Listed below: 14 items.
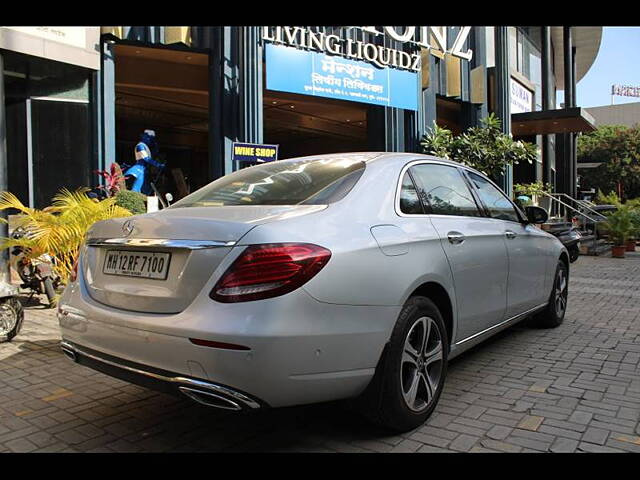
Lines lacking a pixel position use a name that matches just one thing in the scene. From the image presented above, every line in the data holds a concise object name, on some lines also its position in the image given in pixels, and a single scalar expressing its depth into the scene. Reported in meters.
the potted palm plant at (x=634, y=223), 15.20
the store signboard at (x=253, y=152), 11.09
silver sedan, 2.47
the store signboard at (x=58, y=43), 9.06
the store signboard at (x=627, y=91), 114.19
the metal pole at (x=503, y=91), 18.94
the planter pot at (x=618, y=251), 14.71
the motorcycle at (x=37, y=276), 6.60
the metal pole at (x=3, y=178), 7.48
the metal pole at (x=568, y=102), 25.50
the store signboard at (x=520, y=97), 22.34
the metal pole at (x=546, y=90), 23.30
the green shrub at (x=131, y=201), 8.95
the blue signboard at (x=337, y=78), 12.55
